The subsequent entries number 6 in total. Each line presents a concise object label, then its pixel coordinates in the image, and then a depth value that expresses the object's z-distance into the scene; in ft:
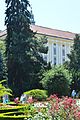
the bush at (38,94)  93.85
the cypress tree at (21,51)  123.03
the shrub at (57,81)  109.50
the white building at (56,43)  225.35
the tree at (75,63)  138.51
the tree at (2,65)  132.87
